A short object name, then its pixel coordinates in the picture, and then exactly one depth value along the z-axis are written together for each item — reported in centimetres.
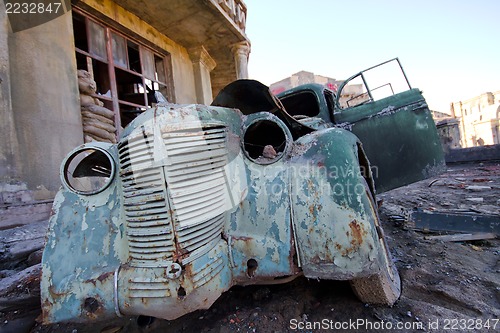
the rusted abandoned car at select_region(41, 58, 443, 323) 127
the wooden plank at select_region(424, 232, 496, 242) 263
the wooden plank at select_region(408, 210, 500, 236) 268
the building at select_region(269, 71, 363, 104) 2520
